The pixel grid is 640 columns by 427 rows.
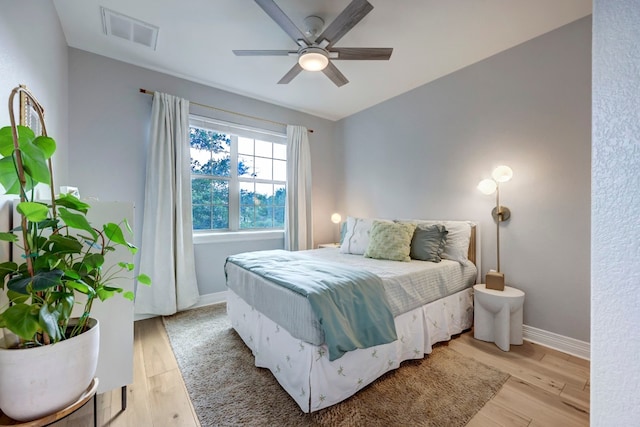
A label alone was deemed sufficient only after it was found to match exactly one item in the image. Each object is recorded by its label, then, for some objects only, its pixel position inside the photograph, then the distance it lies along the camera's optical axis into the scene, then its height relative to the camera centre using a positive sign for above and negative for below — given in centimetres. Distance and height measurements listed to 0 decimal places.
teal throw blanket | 141 -55
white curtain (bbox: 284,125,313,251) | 376 +29
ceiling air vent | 206 +156
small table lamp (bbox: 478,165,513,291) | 225 +1
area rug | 142 -114
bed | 145 -71
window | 323 +46
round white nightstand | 211 -90
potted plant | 77 -29
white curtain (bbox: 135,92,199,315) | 271 -8
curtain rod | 275 +126
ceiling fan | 166 +125
